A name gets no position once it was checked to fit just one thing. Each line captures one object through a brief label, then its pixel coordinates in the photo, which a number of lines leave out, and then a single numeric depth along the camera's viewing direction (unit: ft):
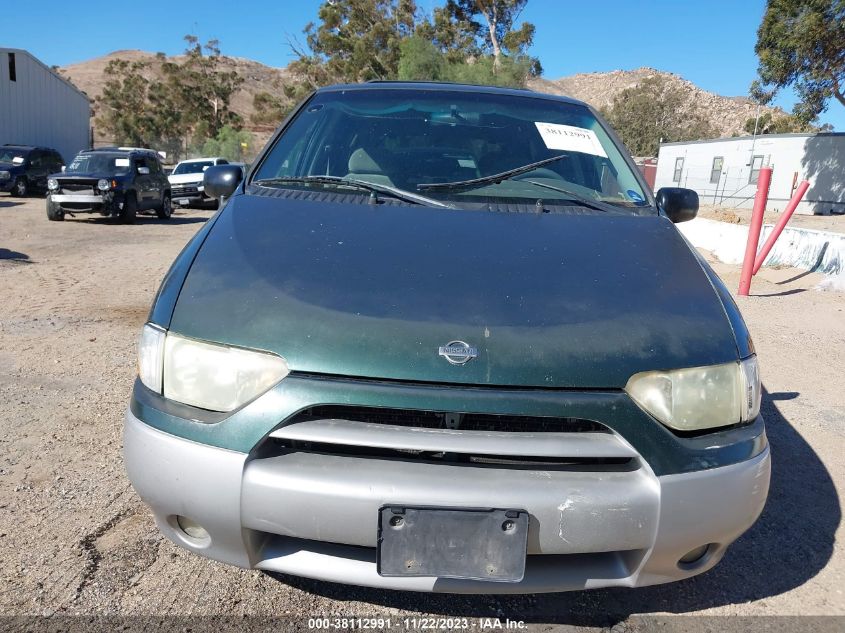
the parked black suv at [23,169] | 67.26
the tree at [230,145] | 157.89
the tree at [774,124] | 162.28
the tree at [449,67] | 106.93
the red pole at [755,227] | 25.21
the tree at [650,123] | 212.64
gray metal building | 93.45
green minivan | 5.64
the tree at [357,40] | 132.36
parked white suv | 65.16
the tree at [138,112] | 193.57
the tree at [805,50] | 63.00
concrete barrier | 28.78
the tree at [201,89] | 193.57
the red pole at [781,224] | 28.25
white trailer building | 87.71
